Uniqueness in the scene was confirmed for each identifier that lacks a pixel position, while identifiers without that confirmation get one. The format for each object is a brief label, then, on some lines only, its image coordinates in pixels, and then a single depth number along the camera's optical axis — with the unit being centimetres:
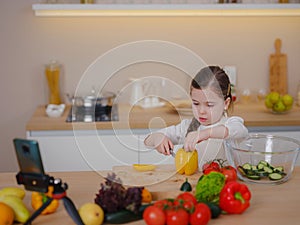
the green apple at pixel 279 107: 312
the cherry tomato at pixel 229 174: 176
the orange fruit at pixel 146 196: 160
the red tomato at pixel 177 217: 139
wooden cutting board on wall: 354
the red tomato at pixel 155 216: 140
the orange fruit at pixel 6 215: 143
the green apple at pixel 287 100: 313
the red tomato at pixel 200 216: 142
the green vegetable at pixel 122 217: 148
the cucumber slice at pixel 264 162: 184
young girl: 204
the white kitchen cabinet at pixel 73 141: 286
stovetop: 306
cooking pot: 318
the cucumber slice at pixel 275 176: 182
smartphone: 141
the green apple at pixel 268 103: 317
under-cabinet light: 312
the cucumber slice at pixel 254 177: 184
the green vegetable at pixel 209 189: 158
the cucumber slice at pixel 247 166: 184
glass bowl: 180
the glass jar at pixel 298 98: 344
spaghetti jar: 333
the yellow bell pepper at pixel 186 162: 191
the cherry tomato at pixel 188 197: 149
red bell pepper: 153
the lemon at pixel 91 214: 145
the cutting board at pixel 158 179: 173
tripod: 144
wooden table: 151
